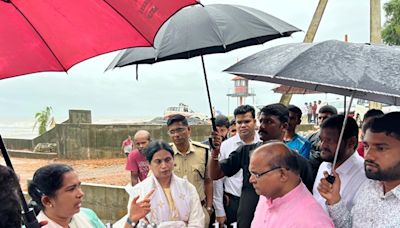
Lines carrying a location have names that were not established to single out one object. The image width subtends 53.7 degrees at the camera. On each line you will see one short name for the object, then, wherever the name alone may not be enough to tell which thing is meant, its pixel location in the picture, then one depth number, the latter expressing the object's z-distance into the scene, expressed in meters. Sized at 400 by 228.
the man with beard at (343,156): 2.65
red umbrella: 2.06
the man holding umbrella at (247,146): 3.42
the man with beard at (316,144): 3.31
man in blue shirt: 4.20
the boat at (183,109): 34.48
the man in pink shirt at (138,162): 4.83
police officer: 4.05
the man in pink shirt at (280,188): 2.17
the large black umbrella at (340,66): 1.98
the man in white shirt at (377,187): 2.02
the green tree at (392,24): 22.08
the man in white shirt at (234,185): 4.20
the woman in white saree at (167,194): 3.23
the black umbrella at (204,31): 3.38
